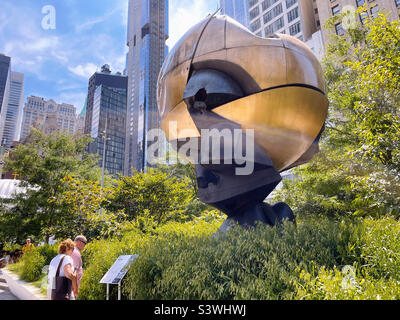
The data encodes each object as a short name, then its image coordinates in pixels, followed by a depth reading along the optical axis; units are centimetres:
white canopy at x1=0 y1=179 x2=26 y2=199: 2505
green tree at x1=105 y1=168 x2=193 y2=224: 1579
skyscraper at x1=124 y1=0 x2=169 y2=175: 9769
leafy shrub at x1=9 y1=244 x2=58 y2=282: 1030
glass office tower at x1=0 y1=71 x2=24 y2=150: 15250
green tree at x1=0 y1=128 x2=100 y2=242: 1280
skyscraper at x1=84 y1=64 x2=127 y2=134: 11873
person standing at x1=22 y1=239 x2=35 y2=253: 1414
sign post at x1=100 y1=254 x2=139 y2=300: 471
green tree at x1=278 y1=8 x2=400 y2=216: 648
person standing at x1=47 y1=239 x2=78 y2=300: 464
